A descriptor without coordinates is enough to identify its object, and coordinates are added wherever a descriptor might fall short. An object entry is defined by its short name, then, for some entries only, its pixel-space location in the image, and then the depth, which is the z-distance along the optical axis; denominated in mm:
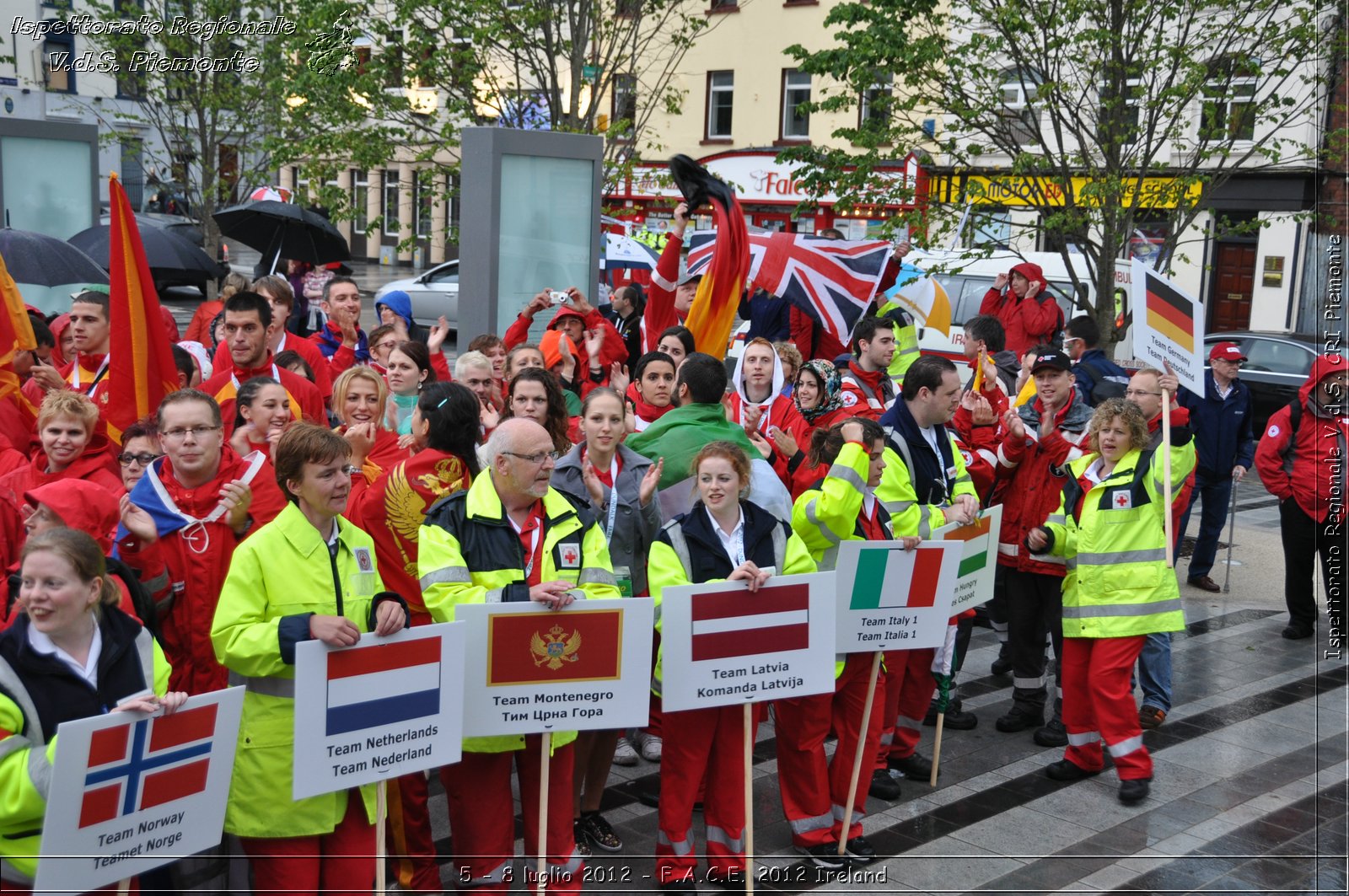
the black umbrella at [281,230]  13523
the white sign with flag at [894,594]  5691
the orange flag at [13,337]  6469
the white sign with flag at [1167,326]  7363
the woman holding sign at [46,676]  3645
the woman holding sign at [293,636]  4191
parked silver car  24609
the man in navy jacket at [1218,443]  10922
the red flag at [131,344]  6297
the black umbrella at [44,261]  8800
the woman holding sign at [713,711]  5172
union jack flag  10414
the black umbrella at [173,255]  14609
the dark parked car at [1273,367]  17141
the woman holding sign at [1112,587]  6617
